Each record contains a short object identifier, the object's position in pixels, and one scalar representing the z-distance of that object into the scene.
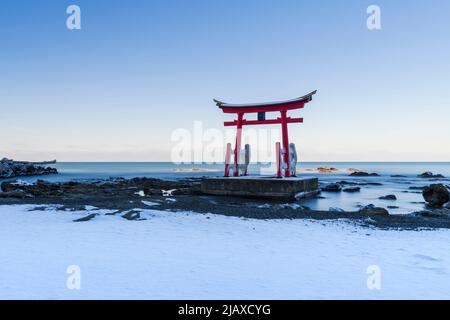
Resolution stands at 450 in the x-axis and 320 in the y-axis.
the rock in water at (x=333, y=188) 25.95
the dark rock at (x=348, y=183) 35.28
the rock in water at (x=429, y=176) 50.70
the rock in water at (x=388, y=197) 21.60
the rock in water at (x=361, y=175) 56.93
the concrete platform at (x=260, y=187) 17.06
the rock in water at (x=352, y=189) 26.18
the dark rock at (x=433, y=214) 11.15
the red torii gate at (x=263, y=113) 17.67
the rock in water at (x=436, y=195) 17.22
